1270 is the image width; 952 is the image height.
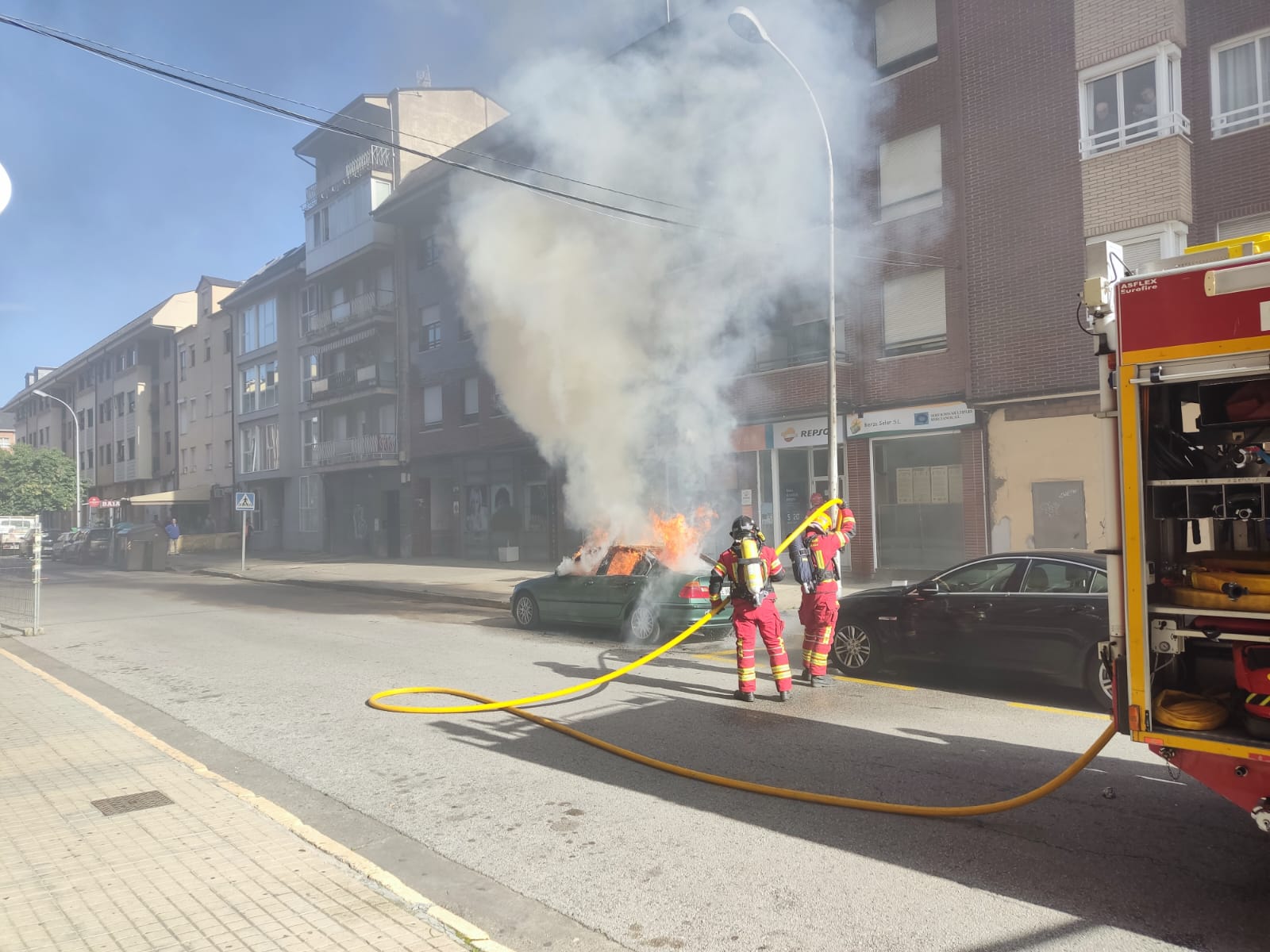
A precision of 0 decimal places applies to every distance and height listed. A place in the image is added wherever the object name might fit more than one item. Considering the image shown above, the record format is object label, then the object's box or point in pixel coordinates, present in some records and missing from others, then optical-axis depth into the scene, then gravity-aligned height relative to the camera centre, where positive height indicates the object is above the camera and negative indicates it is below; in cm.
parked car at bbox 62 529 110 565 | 3228 -146
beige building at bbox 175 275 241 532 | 4103 +444
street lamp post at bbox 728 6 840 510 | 1022 +531
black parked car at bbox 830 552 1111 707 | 659 -112
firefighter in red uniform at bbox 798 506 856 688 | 741 -91
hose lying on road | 405 -162
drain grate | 455 -159
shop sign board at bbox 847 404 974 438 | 1530 +122
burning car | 993 -125
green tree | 5234 +166
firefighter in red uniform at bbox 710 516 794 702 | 702 -93
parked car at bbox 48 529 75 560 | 3643 -159
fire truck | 315 -8
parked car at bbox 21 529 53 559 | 4178 -159
